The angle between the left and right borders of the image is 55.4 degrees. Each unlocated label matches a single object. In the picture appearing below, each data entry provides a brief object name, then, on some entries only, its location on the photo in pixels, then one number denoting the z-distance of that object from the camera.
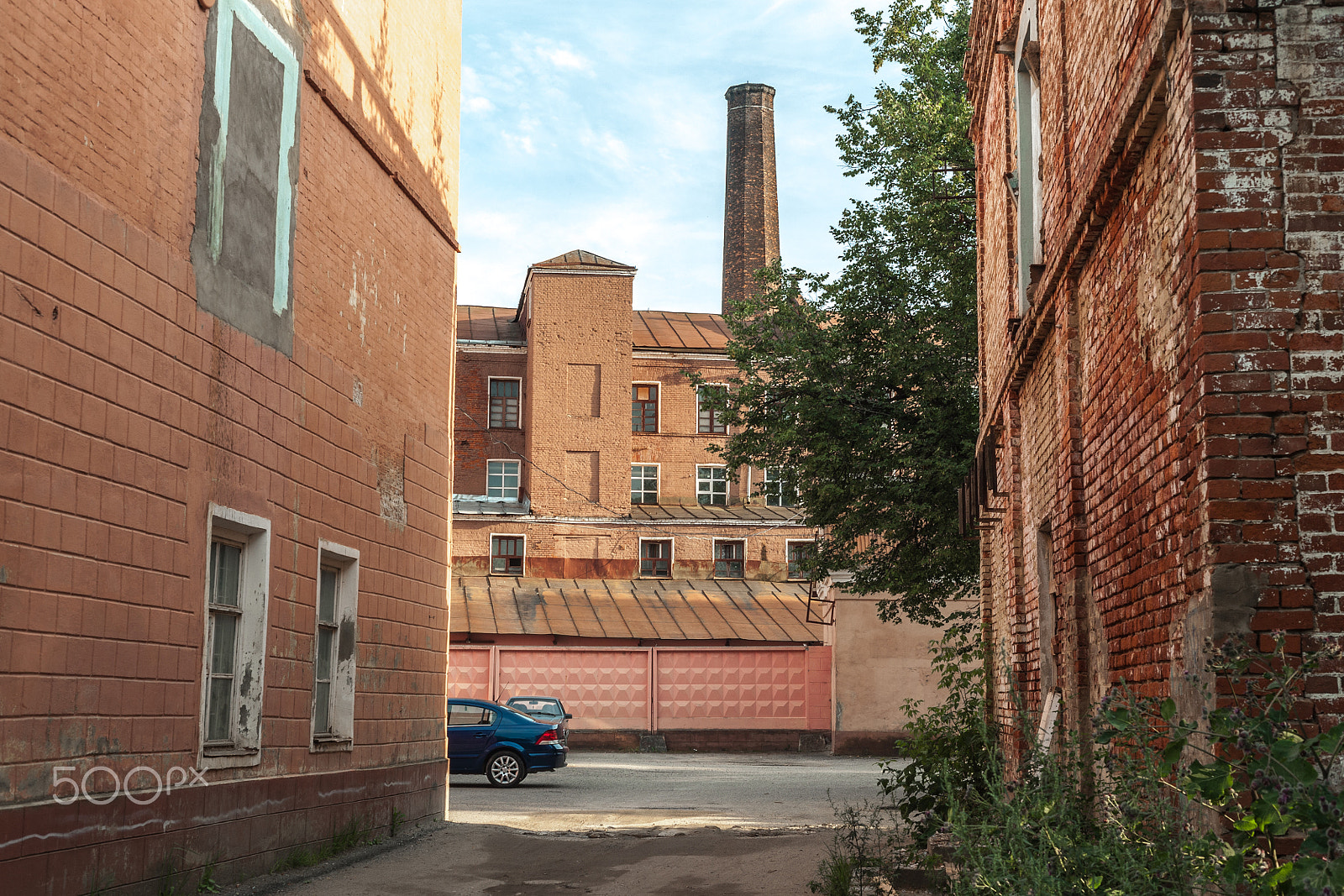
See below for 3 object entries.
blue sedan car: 20.94
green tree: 19.86
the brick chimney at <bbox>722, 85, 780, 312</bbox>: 50.66
